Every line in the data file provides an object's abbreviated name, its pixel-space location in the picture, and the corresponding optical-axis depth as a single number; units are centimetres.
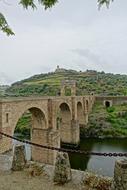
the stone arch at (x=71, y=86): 5019
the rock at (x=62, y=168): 675
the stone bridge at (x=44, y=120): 2233
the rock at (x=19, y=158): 757
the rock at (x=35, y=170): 725
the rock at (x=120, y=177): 566
